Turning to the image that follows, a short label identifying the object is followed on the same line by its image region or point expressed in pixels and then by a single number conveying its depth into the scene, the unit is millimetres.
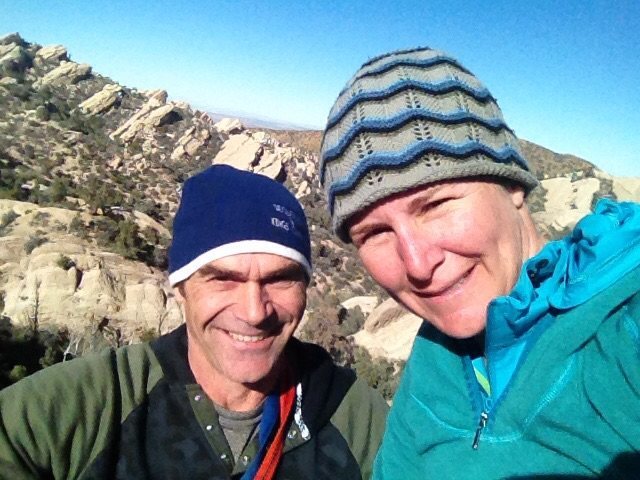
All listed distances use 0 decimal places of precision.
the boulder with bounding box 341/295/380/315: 15453
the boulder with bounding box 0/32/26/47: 43844
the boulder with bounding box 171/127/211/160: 31500
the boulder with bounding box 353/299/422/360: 11508
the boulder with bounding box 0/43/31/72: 38031
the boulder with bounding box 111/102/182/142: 32494
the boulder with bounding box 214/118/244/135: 39250
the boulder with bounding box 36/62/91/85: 40747
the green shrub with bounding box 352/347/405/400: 9711
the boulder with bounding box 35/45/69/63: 43950
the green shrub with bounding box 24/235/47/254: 12930
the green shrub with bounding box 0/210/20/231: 14180
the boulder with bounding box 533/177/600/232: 26406
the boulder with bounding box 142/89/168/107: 42875
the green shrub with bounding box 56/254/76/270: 11791
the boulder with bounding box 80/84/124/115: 36191
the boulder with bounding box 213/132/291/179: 30828
